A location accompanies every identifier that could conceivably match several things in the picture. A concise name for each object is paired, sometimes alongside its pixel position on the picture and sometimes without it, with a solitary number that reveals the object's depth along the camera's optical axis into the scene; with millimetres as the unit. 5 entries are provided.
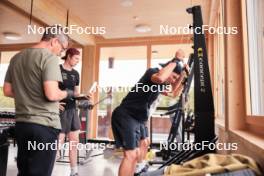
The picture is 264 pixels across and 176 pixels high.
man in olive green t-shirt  1557
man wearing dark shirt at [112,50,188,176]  2316
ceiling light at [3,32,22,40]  6001
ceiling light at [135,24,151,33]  5398
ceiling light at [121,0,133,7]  4323
